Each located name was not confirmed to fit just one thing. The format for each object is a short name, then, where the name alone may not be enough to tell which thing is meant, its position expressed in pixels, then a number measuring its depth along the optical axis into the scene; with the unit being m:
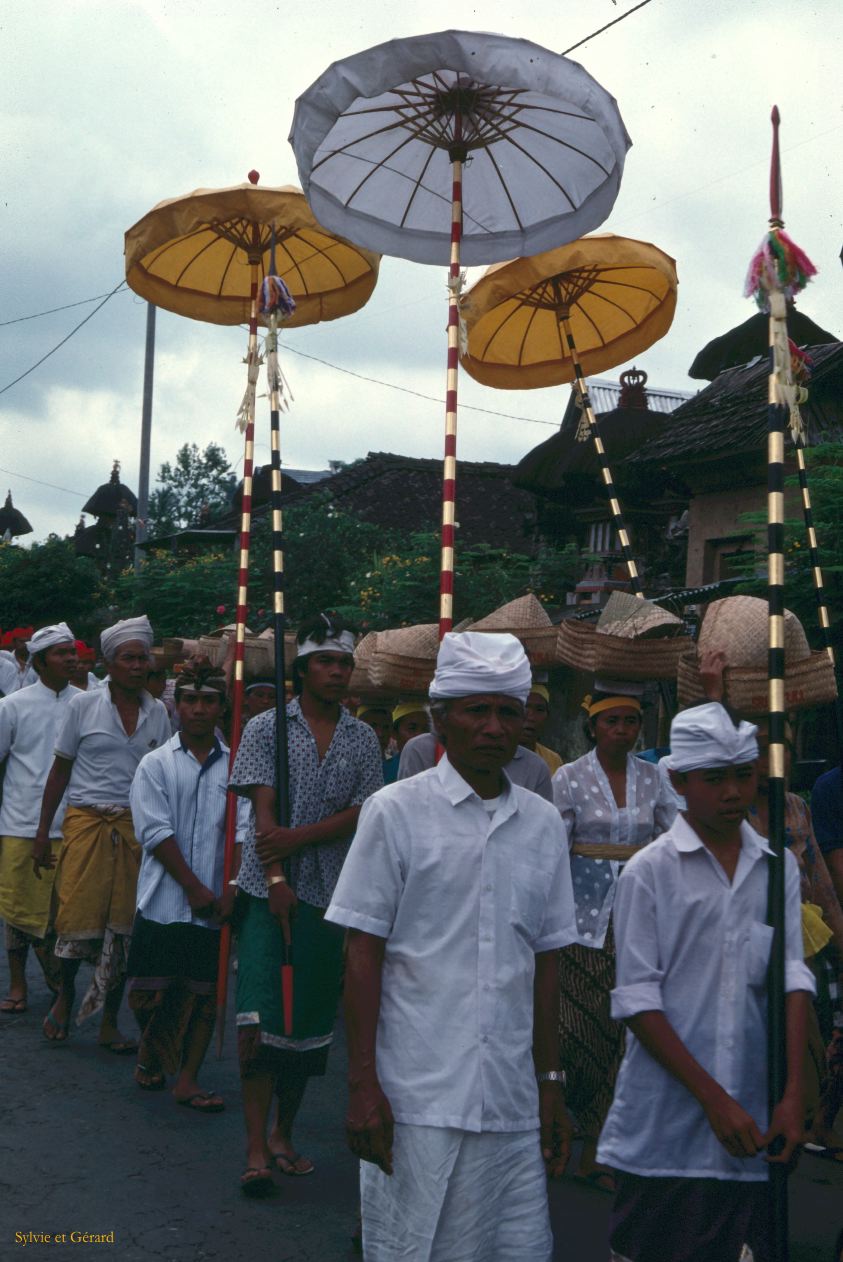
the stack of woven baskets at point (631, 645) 5.55
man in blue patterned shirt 5.20
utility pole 27.81
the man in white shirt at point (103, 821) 7.10
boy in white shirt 3.42
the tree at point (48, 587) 31.55
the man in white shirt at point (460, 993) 3.12
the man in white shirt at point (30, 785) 7.98
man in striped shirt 6.32
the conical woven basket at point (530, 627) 6.54
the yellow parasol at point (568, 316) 7.11
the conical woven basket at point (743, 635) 5.02
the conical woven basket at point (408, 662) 6.81
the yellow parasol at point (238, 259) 7.09
